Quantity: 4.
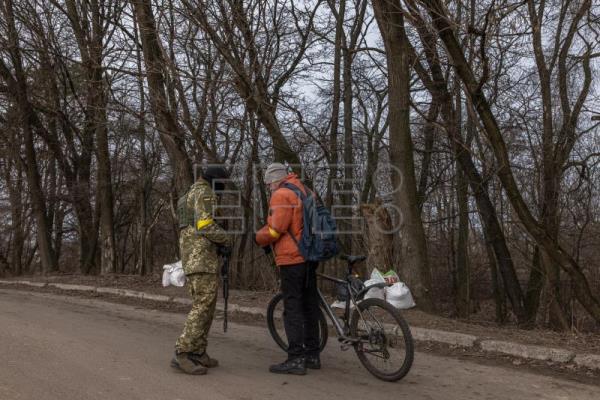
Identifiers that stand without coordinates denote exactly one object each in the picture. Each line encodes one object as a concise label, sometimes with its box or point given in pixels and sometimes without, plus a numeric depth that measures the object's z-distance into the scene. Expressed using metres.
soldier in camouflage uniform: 5.35
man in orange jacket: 5.47
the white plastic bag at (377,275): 8.54
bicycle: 5.12
